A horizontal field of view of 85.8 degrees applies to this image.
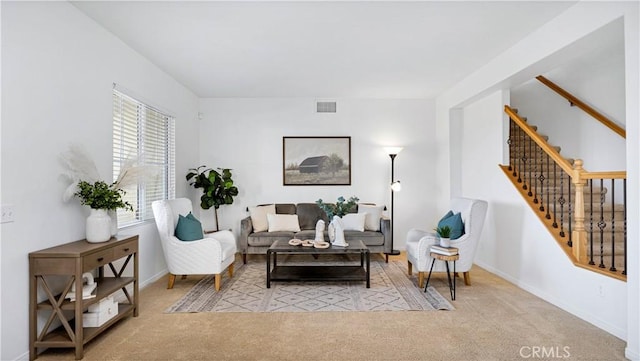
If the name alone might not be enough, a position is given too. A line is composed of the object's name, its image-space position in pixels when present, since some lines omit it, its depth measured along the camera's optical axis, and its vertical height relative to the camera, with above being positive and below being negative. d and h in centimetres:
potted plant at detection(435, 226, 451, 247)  388 -62
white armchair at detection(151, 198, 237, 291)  396 -82
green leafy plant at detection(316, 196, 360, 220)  464 -36
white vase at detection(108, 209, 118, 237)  308 -36
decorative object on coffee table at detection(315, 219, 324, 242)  450 -66
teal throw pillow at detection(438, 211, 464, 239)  413 -53
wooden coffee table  414 -116
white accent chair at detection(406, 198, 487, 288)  406 -73
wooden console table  246 -84
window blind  384 +45
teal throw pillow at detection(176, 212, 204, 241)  410 -59
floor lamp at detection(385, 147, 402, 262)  596 +12
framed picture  632 +37
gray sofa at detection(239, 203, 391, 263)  525 -86
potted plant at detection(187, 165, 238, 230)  566 -10
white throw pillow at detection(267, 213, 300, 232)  553 -68
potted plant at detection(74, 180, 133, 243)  285 -21
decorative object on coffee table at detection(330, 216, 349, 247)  434 -68
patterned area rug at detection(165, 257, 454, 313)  352 -130
